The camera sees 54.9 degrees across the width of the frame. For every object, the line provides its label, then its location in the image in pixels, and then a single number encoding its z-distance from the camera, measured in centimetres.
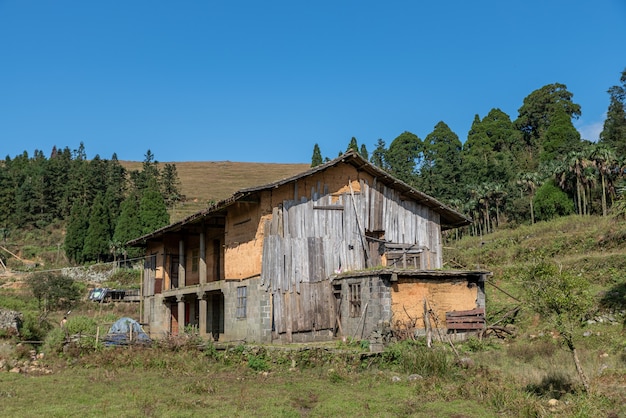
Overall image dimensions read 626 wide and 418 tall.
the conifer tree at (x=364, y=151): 9212
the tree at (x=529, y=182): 5934
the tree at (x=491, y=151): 6938
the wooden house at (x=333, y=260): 2119
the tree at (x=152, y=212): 6238
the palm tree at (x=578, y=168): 4984
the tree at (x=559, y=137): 6894
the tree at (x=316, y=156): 8915
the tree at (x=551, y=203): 5222
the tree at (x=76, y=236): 6303
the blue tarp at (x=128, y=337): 2022
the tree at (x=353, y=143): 9012
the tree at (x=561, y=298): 1205
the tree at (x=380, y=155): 9319
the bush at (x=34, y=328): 2390
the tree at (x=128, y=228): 6059
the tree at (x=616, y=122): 6062
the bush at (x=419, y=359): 1480
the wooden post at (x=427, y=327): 1898
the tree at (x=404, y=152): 8556
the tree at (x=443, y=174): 6775
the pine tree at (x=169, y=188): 8394
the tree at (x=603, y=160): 4812
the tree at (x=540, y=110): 8288
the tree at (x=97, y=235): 6216
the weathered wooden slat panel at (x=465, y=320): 2164
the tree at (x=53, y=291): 4438
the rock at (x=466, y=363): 1508
